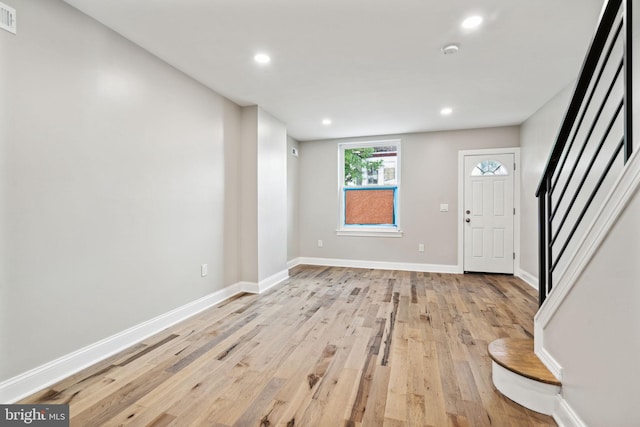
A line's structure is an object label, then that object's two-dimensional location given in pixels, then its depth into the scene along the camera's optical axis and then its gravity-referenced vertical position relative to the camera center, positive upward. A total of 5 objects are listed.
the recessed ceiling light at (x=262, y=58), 2.60 +1.35
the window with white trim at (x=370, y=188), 5.39 +0.42
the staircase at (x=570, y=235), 1.17 -0.11
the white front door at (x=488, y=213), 4.75 -0.04
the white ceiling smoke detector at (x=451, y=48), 2.41 +1.32
